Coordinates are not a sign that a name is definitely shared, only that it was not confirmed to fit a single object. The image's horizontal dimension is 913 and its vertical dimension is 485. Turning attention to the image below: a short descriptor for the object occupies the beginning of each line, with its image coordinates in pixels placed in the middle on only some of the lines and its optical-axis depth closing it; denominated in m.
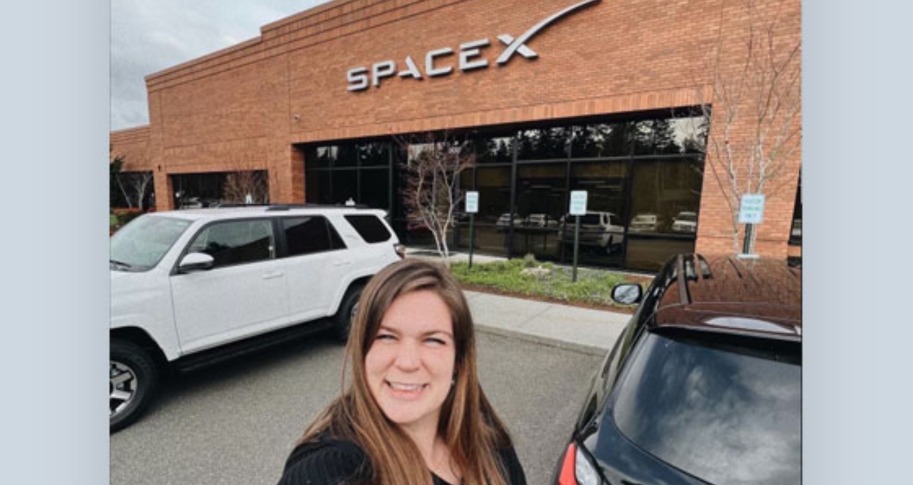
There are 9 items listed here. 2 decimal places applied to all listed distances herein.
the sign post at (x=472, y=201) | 8.45
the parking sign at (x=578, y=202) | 7.12
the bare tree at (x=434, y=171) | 9.61
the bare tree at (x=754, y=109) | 5.41
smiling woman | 0.90
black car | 1.15
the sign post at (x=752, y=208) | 4.05
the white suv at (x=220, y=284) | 2.92
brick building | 6.75
